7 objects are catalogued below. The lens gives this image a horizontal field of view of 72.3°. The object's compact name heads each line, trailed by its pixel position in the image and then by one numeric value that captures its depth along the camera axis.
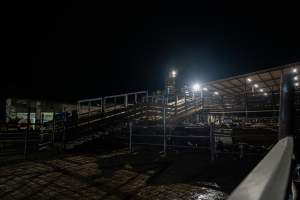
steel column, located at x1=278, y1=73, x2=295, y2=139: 2.91
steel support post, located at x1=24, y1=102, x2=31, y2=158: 8.04
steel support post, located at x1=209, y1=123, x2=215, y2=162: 6.46
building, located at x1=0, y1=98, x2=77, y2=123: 19.58
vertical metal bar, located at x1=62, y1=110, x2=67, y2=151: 8.85
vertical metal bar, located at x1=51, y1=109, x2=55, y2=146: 9.45
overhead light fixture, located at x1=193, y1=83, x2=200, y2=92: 20.22
